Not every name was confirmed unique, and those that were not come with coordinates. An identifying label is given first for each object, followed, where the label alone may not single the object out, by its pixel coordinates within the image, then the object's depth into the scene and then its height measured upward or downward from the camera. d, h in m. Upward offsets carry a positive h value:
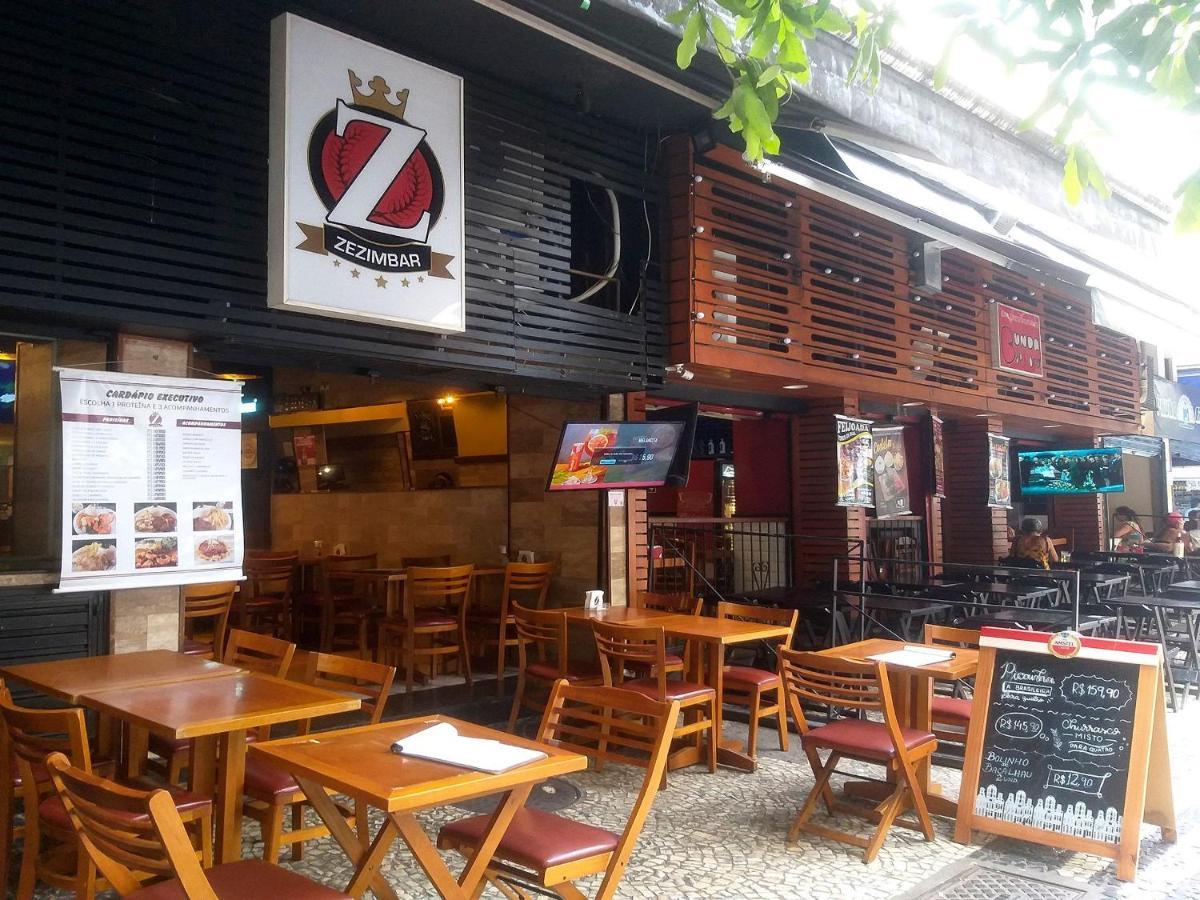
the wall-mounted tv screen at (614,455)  6.31 +0.27
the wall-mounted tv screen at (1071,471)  12.41 +0.24
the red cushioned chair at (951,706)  4.68 -1.12
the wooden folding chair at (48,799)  2.75 -0.96
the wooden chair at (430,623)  6.47 -0.92
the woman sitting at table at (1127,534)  11.38 -0.57
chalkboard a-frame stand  3.76 -1.10
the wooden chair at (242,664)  3.68 -0.76
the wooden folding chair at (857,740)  3.95 -1.10
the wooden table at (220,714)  2.87 -0.70
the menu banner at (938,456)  10.12 +0.38
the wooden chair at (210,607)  5.35 -0.66
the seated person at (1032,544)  9.41 -0.56
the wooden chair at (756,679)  5.29 -1.13
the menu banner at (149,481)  4.32 +0.08
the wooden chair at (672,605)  5.75 -0.79
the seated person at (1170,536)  11.06 -0.58
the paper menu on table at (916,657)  4.34 -0.81
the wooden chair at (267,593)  7.02 -0.76
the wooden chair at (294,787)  3.25 -1.03
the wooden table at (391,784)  2.32 -0.75
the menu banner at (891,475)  9.12 +0.16
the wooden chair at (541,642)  5.46 -0.94
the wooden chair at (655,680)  4.82 -1.01
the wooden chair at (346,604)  7.19 -0.90
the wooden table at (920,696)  4.23 -0.99
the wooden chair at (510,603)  6.80 -0.86
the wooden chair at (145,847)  2.06 -0.85
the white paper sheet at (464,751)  2.54 -0.74
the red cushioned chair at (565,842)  2.63 -1.03
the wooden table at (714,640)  5.07 -0.81
